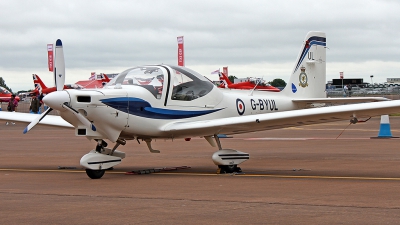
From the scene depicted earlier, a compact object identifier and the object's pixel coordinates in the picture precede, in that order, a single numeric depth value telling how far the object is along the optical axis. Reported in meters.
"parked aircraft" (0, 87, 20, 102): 65.07
